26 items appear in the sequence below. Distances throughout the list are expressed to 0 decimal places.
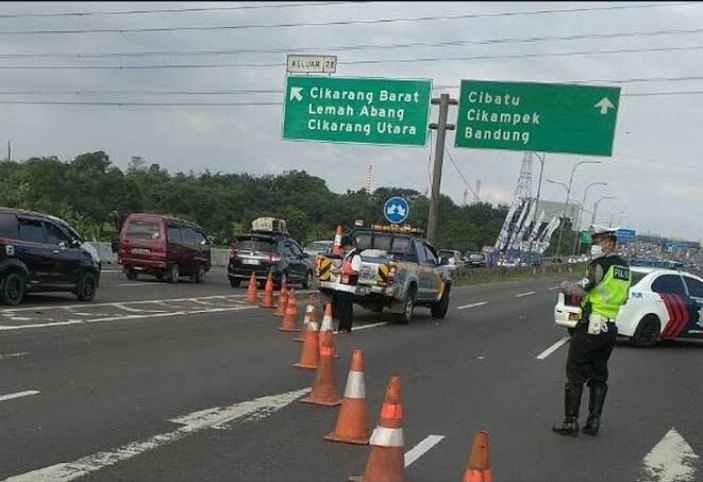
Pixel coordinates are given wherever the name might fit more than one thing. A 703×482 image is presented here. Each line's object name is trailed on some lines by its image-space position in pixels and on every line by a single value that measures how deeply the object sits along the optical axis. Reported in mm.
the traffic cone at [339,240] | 16289
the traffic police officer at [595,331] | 7758
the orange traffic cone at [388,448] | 5566
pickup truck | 16812
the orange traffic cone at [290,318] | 15008
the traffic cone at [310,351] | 10805
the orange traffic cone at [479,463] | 4945
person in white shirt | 14883
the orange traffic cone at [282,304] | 17216
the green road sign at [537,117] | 24250
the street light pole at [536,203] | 58269
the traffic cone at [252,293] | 20984
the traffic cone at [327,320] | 10134
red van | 24312
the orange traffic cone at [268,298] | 19859
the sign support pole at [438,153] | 26359
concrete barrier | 32594
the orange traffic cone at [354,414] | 6816
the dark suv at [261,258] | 25438
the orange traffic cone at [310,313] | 11742
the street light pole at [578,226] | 106750
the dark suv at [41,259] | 15633
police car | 15430
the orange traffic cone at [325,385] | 8445
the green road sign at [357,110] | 25547
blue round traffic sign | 26141
